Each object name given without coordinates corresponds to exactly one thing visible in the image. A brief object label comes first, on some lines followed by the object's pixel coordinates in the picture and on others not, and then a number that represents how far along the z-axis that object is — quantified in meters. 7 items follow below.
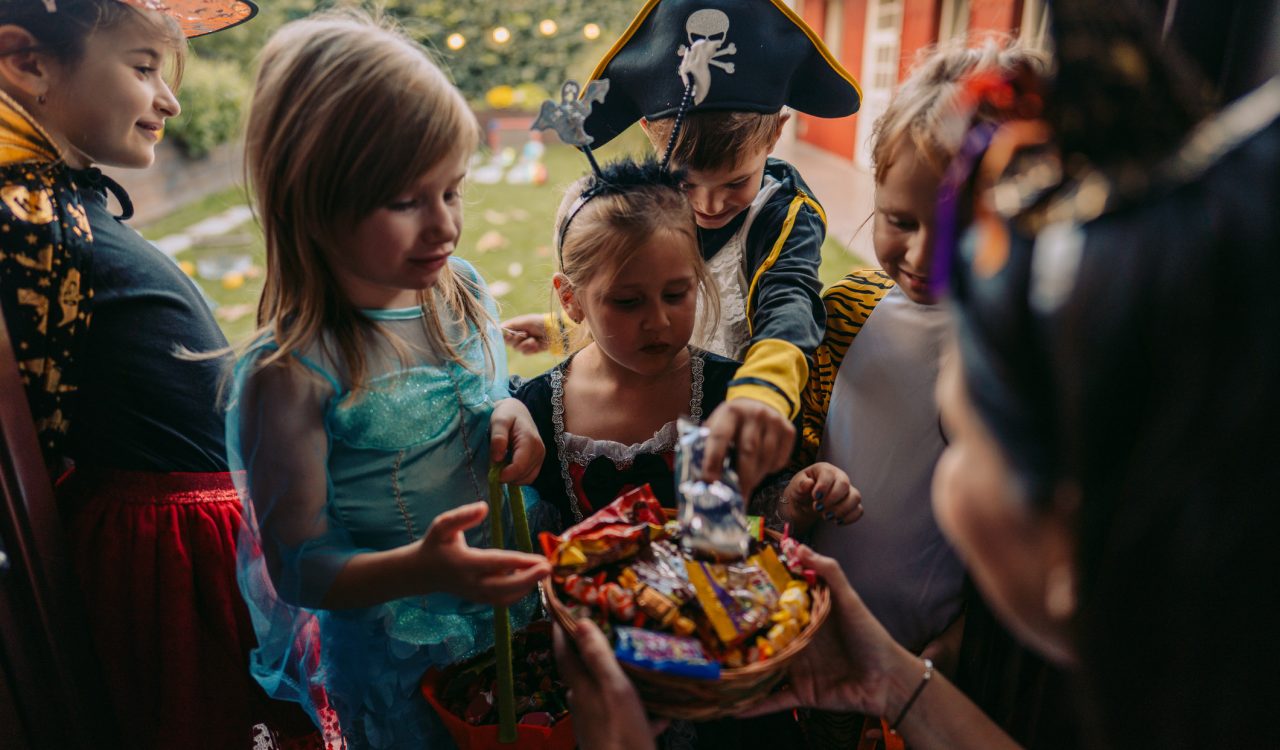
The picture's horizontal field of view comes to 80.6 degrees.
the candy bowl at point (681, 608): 0.83
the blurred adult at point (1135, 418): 0.46
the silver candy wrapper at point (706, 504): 0.88
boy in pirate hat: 1.29
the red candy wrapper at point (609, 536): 0.95
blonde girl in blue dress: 1.00
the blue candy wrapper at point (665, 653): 0.81
